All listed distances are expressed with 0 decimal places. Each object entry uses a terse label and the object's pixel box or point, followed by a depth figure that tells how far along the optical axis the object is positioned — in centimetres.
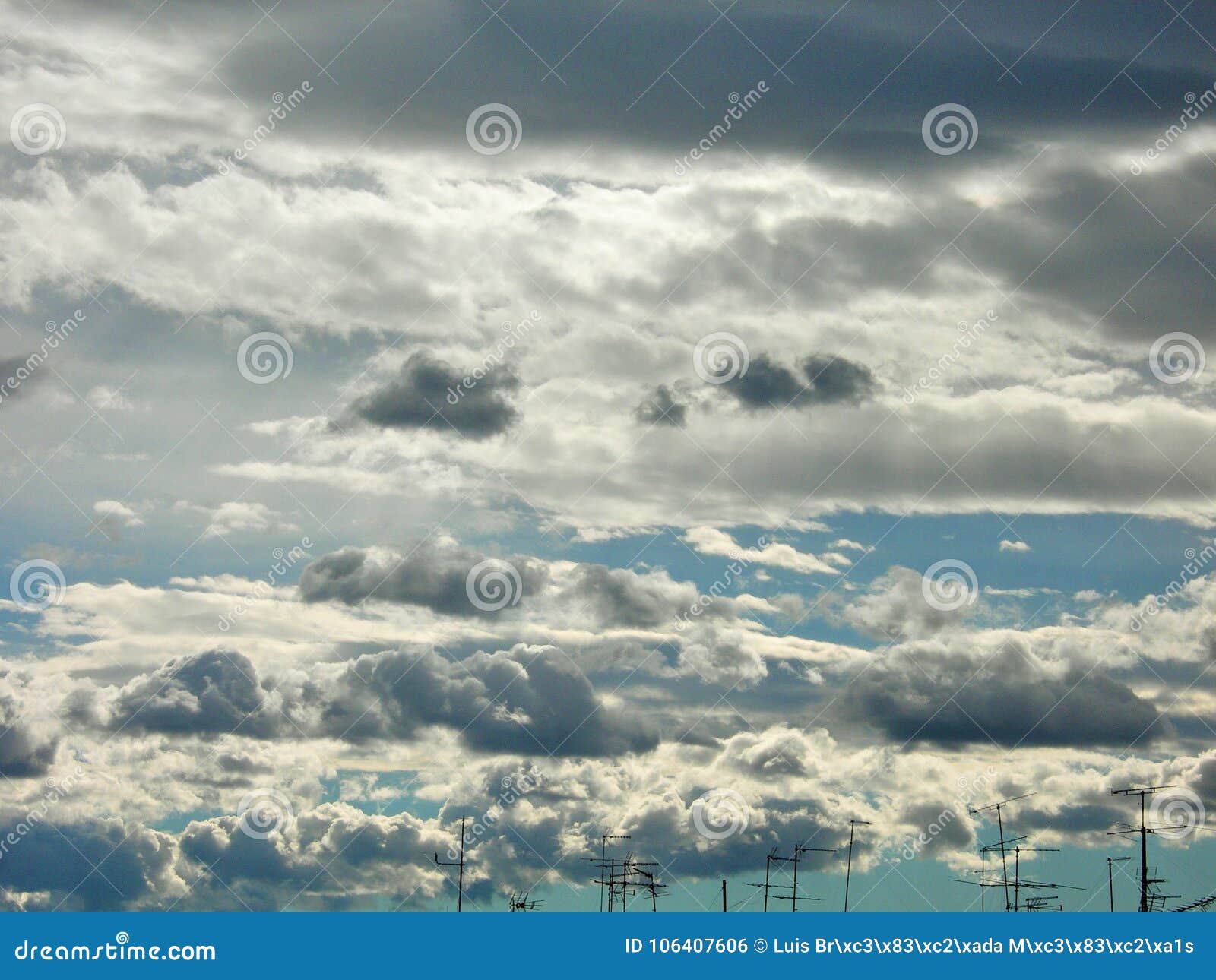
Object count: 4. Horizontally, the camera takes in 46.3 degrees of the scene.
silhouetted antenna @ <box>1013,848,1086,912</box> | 16100
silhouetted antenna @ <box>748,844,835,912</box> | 18875
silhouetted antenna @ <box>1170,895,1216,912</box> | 14462
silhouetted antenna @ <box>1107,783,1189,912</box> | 15712
